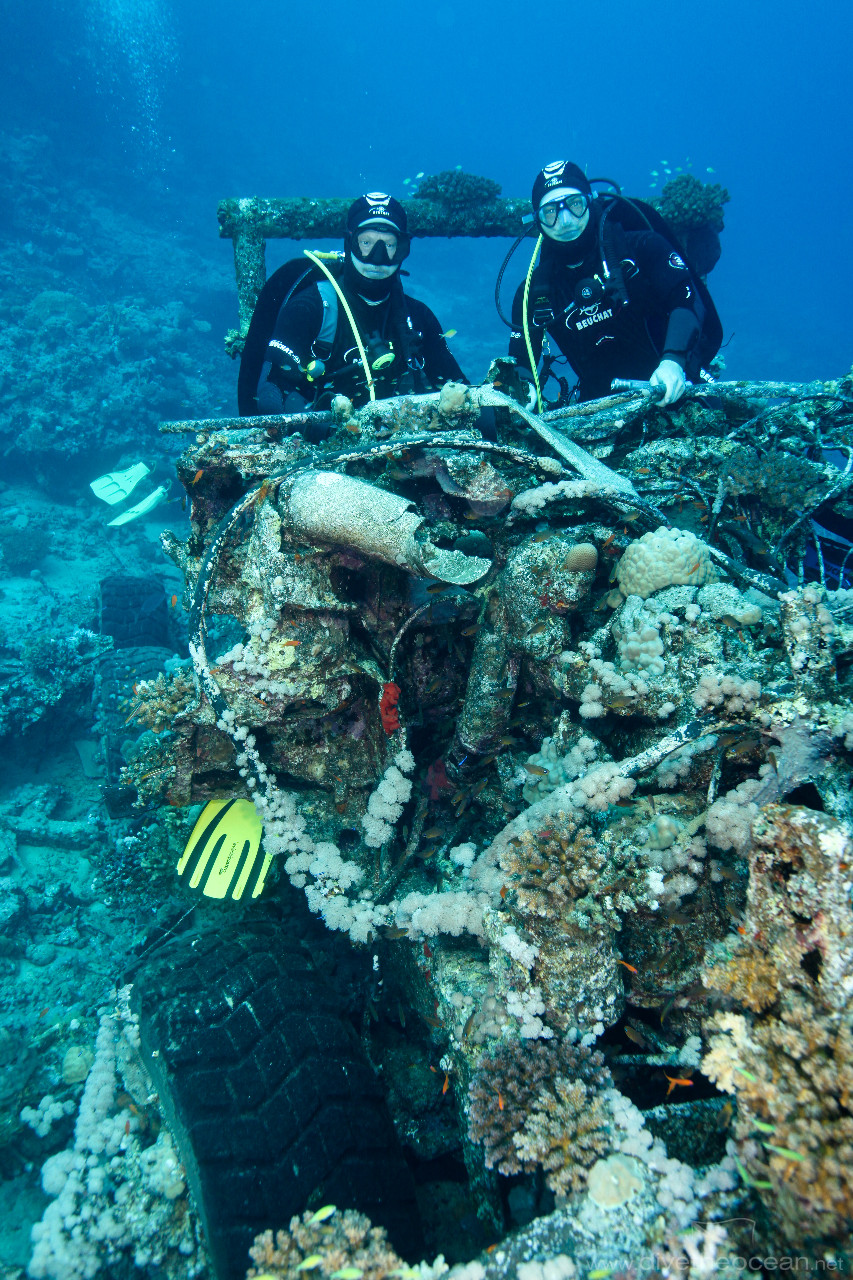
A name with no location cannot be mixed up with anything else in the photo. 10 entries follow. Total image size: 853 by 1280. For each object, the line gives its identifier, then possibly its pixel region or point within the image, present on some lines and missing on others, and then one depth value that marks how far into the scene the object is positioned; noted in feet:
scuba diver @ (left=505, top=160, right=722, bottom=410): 18.01
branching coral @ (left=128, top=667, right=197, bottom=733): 10.78
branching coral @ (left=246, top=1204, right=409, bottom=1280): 5.77
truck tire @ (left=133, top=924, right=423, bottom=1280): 7.22
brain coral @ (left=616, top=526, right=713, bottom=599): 9.50
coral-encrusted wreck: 5.60
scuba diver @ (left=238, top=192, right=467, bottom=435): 17.93
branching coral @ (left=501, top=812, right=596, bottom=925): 7.57
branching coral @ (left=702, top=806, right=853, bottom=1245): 4.64
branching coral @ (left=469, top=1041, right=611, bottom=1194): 6.29
